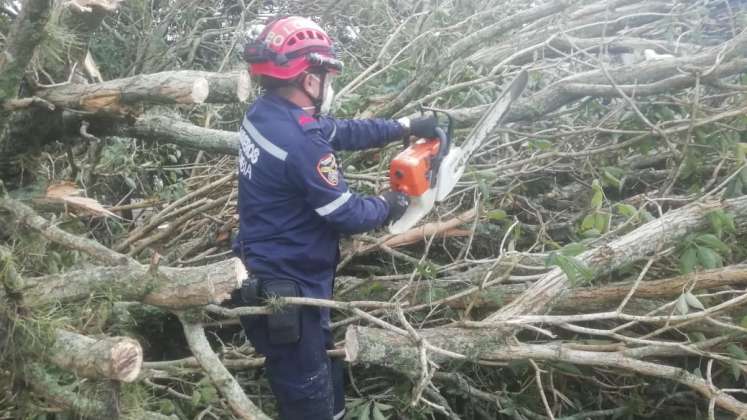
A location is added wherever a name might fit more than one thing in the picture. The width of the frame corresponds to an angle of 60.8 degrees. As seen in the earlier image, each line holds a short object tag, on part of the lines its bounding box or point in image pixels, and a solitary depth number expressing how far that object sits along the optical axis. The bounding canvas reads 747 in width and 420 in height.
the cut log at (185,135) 2.89
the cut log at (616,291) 2.43
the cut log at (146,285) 1.88
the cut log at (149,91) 2.36
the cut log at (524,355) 2.23
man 2.20
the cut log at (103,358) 1.64
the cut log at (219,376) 1.95
